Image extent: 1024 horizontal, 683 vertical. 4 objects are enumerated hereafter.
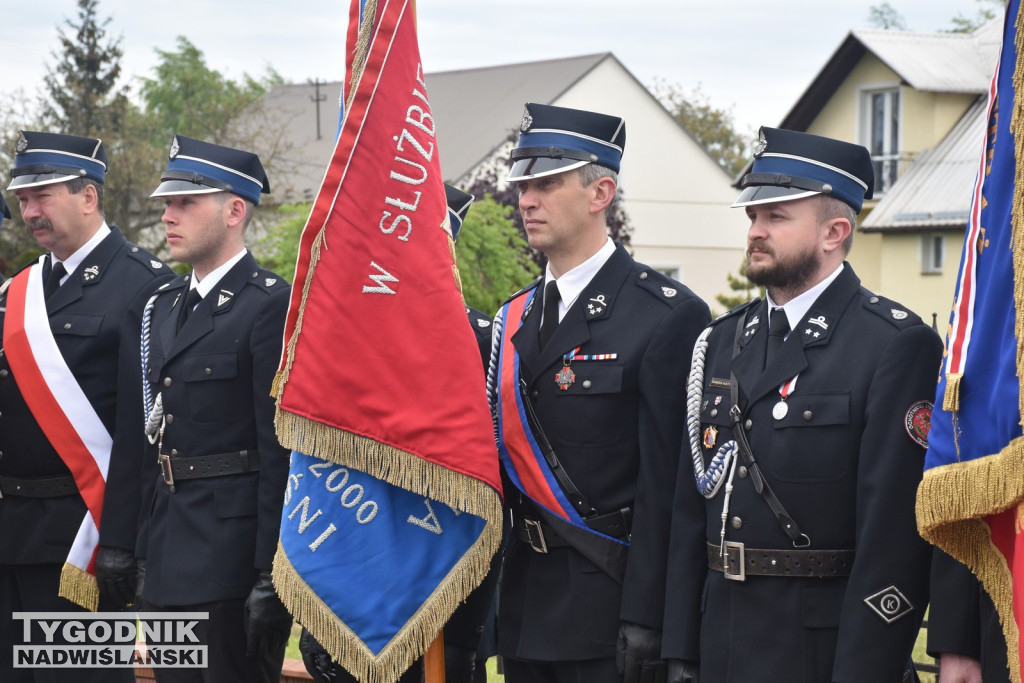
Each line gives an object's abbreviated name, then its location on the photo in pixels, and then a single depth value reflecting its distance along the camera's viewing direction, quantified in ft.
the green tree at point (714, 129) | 144.87
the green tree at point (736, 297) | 73.72
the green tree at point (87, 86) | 105.50
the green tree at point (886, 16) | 198.98
